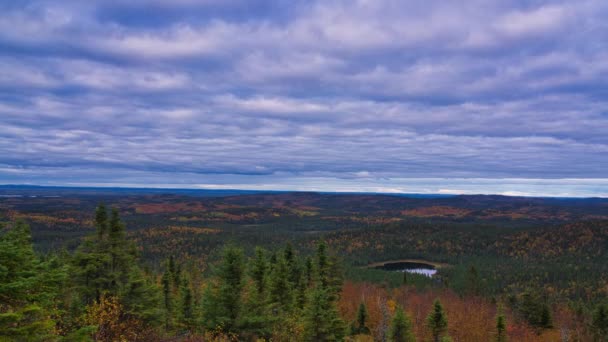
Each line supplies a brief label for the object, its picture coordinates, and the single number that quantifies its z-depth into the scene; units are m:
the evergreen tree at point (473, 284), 125.88
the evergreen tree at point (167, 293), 60.04
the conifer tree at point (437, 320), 58.19
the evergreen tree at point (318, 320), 37.50
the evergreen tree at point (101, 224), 31.55
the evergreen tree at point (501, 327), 58.06
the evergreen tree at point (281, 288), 49.72
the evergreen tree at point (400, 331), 51.50
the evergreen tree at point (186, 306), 50.75
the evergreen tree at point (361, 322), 68.71
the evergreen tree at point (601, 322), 69.25
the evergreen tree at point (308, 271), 60.29
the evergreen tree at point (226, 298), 34.66
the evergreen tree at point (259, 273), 46.58
